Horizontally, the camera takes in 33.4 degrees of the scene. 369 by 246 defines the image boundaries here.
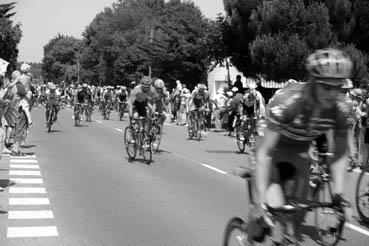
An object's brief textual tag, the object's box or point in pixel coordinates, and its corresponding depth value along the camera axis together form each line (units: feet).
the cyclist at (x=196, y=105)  65.55
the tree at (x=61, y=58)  477.85
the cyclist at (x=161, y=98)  48.62
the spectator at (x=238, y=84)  87.30
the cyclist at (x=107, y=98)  107.82
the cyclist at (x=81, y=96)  86.48
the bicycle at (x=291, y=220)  12.74
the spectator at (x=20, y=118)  46.91
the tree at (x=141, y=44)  169.99
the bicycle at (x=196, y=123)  65.26
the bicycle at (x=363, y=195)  23.17
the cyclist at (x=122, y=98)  102.14
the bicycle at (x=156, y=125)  45.04
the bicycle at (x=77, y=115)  84.17
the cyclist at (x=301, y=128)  12.53
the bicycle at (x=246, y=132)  51.13
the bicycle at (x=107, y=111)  106.11
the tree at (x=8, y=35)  237.80
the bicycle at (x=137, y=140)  44.32
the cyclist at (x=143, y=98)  43.62
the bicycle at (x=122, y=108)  102.73
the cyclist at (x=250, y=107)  50.60
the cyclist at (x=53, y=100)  71.56
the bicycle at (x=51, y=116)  71.53
